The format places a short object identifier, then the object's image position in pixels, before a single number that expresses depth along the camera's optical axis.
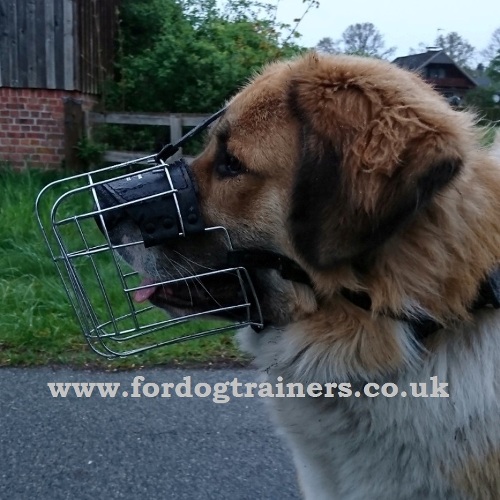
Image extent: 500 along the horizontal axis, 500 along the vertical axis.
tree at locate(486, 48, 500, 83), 20.08
